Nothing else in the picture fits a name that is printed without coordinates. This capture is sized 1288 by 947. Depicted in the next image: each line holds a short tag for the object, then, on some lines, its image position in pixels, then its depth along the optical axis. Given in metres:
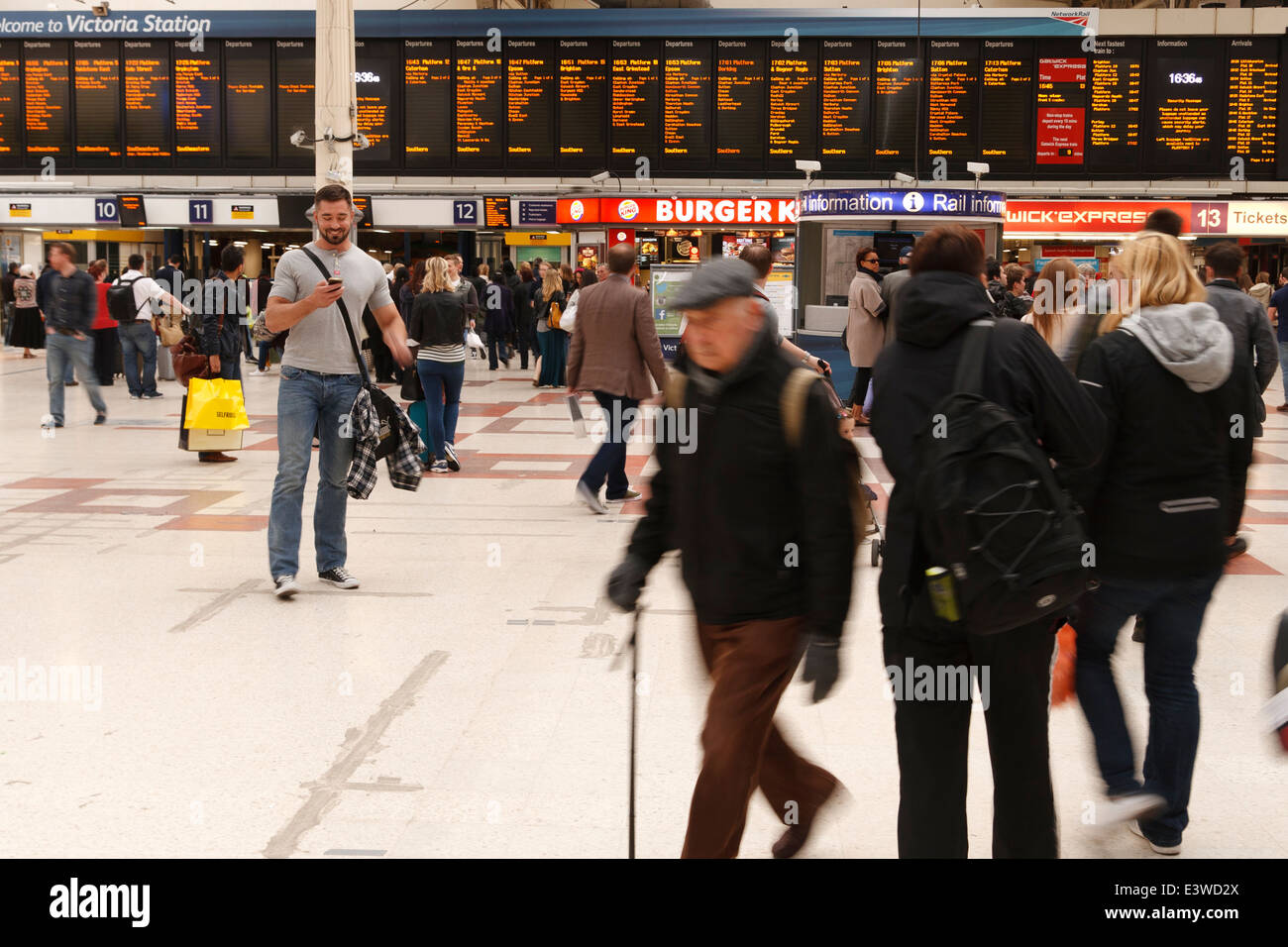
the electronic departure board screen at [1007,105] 20.67
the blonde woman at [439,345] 10.50
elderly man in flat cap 3.13
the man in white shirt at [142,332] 15.25
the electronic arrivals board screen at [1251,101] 20.66
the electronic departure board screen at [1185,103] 20.59
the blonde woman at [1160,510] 3.70
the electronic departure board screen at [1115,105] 20.59
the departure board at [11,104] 22.11
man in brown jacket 8.79
